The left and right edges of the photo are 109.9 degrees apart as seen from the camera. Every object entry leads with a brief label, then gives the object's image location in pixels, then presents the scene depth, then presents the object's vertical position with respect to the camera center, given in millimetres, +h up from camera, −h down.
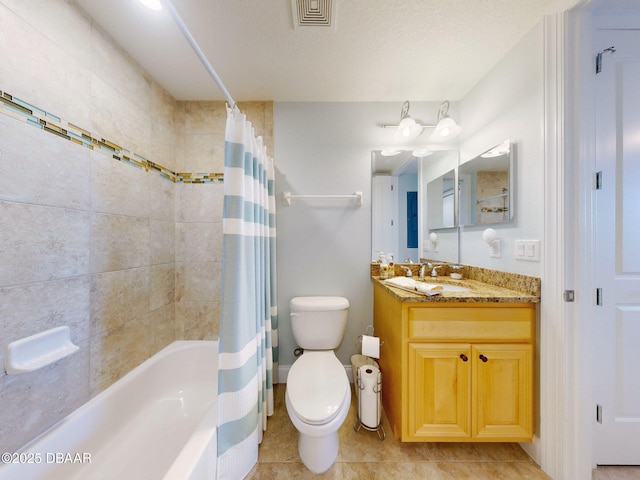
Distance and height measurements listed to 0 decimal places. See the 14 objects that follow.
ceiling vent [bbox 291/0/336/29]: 1076 +1137
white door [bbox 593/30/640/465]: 1103 +52
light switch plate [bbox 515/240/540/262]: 1170 -53
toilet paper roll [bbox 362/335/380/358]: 1377 -662
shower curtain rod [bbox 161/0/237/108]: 761 +777
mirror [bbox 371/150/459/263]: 1856 +332
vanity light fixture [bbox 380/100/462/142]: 1656 +848
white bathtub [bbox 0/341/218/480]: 880 -966
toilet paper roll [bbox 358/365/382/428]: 1326 -919
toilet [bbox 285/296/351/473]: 1046 -776
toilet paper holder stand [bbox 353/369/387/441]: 1326 -1022
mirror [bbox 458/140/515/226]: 1364 +361
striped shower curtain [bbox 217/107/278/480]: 1034 -355
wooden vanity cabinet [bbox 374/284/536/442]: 1167 -684
